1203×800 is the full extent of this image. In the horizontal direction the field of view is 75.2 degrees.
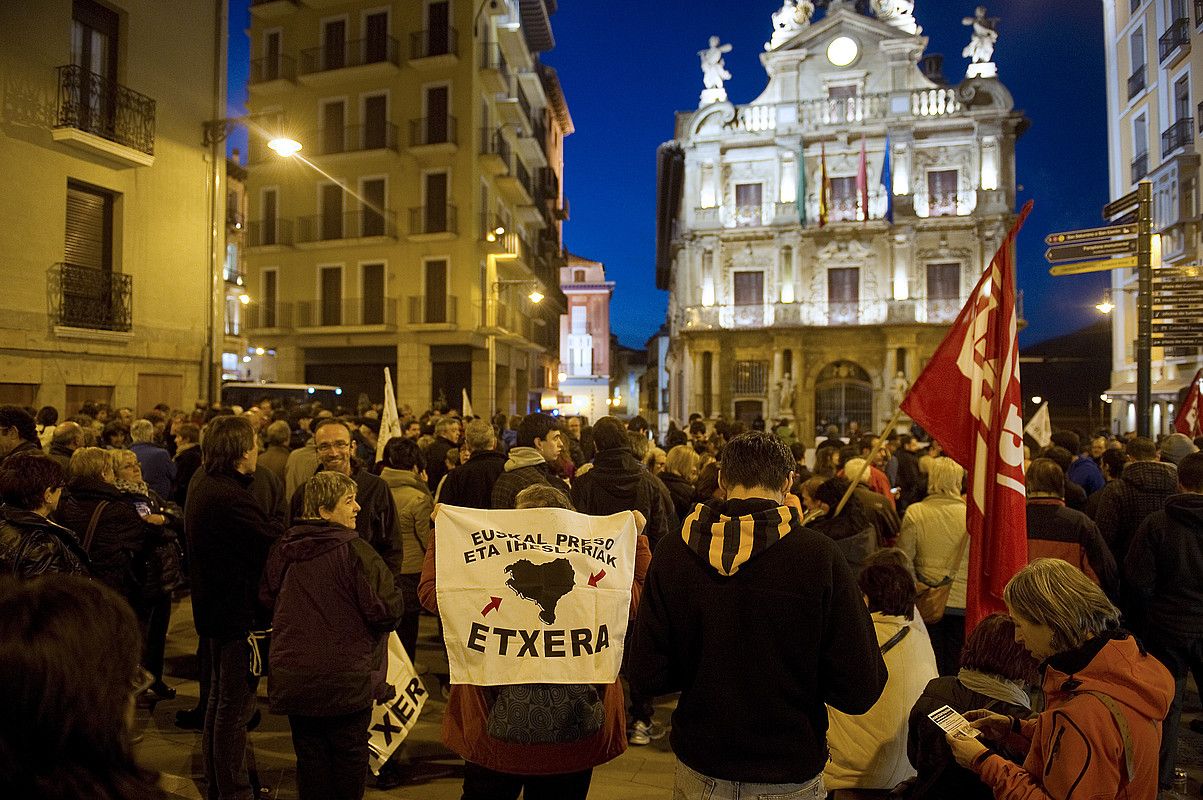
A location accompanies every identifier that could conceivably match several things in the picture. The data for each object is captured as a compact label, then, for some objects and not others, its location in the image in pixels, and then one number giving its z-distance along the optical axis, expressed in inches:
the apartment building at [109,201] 467.8
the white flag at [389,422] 362.0
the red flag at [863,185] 1309.1
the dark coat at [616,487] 221.8
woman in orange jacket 90.8
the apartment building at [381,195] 1023.6
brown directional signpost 389.4
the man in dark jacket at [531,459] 182.4
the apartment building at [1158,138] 895.1
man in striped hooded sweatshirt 97.5
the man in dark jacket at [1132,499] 220.1
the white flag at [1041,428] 494.0
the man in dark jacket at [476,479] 229.3
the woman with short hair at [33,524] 135.4
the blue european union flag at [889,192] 1363.2
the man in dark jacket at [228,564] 160.2
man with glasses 183.9
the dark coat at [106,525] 196.4
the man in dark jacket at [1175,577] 183.0
